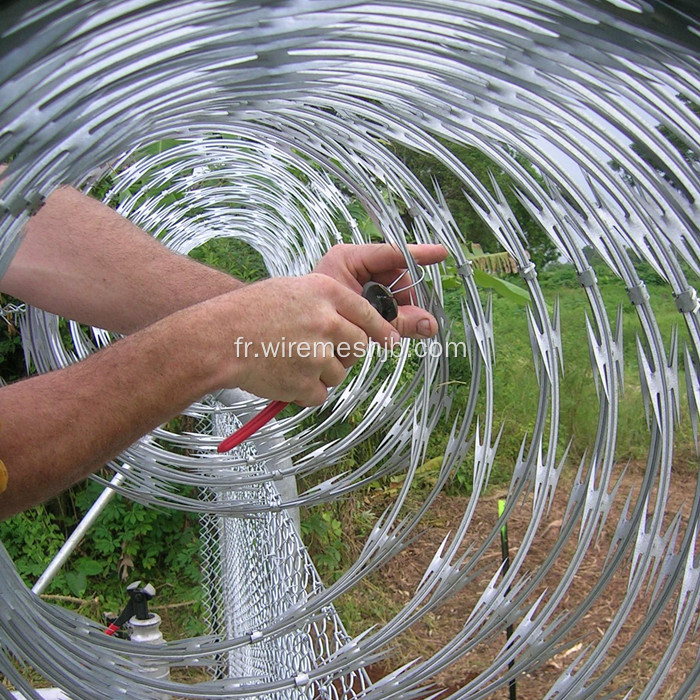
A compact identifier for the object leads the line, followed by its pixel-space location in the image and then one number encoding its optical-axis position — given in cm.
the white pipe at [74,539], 103
